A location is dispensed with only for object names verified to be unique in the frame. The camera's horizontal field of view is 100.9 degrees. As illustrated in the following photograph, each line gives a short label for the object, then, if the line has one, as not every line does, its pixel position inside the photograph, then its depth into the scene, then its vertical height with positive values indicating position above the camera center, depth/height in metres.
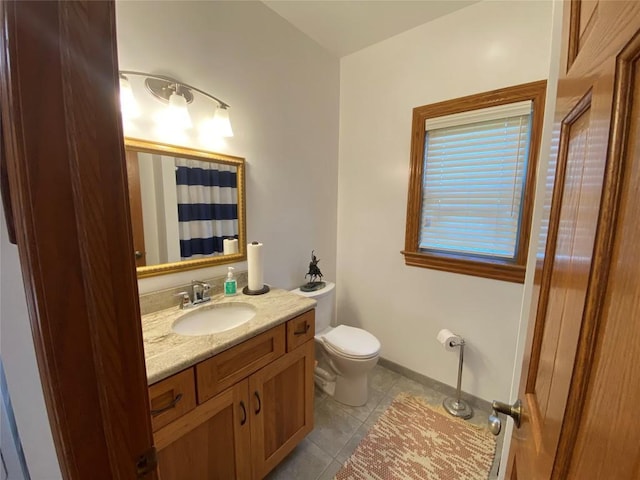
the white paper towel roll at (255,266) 1.51 -0.32
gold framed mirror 1.24 +0.01
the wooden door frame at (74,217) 0.30 -0.01
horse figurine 1.98 -0.54
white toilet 1.72 -0.94
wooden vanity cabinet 0.94 -0.85
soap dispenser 1.51 -0.44
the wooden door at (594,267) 0.28 -0.07
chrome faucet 1.39 -0.44
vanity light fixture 1.13 +0.49
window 1.56 +0.21
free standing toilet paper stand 1.78 -1.33
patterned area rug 1.40 -1.36
